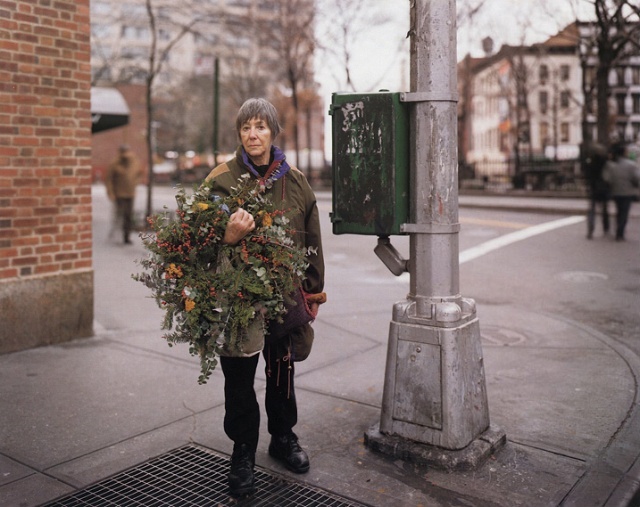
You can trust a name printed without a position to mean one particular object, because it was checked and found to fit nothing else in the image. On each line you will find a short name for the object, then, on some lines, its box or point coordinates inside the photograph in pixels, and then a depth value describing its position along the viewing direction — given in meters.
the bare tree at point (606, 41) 16.52
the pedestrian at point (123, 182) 14.15
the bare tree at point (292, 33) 25.38
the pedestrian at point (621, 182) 13.55
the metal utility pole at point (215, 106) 14.38
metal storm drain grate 3.33
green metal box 3.73
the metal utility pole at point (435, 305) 3.69
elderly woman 3.41
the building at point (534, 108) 27.42
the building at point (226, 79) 25.03
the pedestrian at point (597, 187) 13.73
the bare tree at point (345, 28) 24.87
